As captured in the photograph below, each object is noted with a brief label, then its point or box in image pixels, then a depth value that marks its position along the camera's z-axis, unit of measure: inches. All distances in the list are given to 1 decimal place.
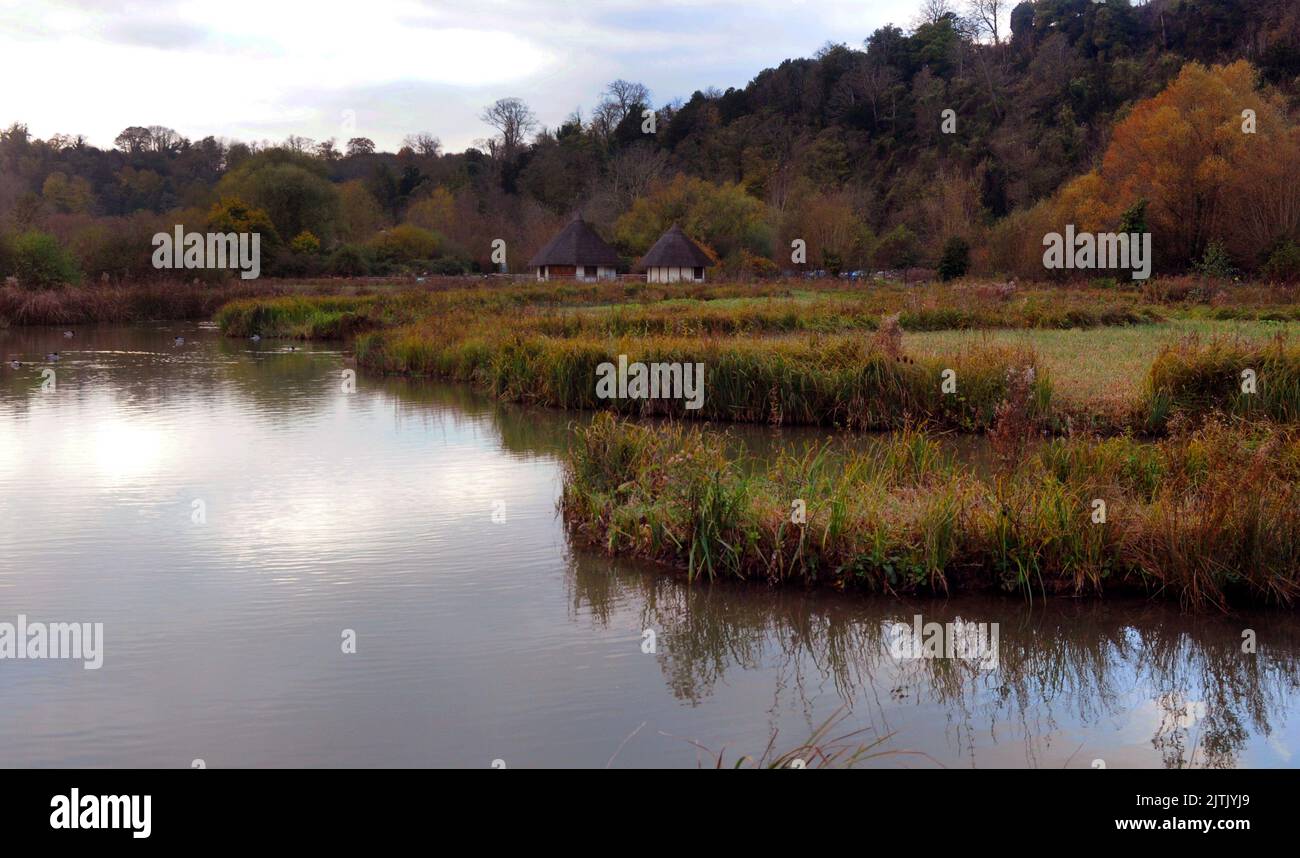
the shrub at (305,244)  1788.9
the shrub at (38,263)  1316.4
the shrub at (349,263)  1744.6
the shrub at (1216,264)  1055.0
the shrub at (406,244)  1939.0
